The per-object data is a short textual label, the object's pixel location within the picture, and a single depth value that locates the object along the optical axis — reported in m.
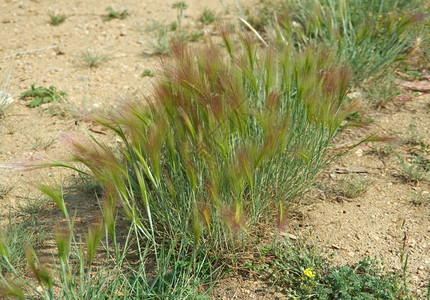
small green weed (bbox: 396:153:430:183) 2.84
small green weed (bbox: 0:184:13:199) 2.82
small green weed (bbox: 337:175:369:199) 2.75
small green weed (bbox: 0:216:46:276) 2.24
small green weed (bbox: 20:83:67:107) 3.81
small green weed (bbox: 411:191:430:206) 2.67
